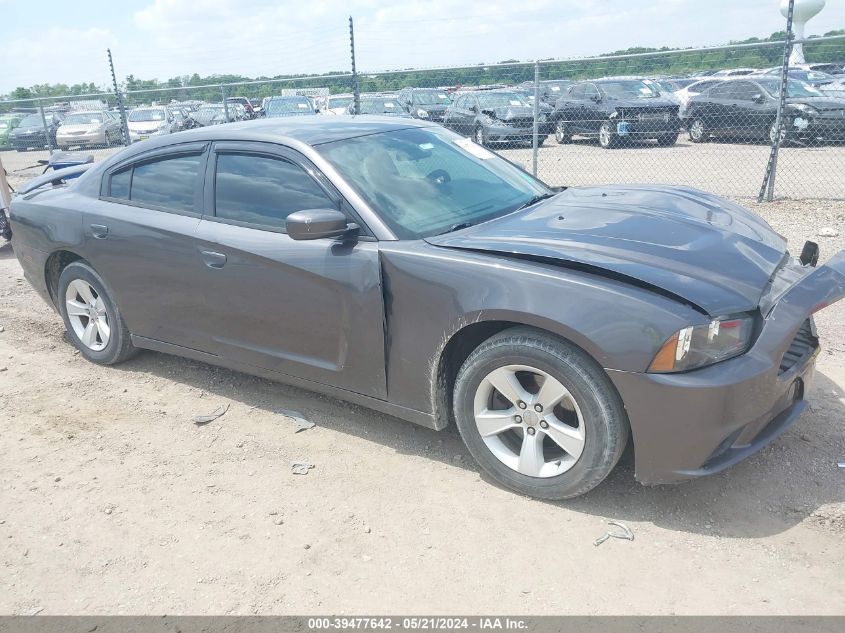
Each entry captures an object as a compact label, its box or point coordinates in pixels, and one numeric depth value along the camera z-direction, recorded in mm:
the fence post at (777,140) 8574
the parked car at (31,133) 24812
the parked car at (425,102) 19016
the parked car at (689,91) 16809
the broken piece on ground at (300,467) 3525
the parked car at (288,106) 18453
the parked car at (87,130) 21391
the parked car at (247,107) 22469
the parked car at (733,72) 23641
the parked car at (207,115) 20450
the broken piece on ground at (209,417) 4121
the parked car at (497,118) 15516
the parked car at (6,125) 26047
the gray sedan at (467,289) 2768
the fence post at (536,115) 9773
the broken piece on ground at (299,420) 3959
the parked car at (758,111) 13820
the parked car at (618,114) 15117
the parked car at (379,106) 18078
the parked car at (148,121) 22000
